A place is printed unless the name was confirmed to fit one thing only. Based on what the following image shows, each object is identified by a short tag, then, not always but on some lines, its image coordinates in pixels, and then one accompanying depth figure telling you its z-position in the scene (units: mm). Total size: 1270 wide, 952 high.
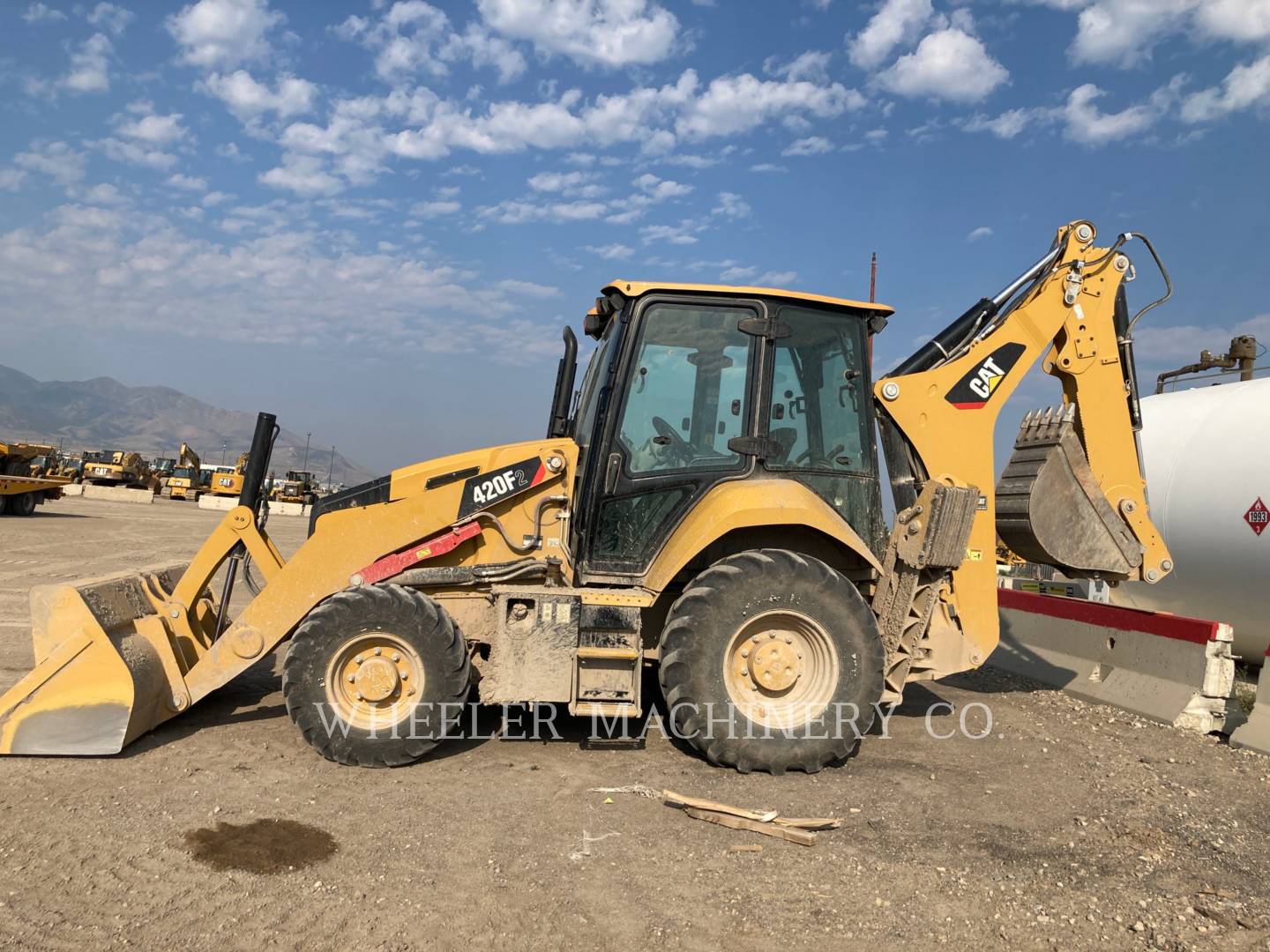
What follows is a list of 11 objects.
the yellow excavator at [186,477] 39688
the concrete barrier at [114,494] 35969
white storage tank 7758
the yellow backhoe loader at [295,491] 39625
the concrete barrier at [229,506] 36594
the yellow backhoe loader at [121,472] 36969
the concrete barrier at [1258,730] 5629
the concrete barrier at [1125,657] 6074
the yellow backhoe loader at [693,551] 4891
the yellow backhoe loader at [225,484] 39875
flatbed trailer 22156
